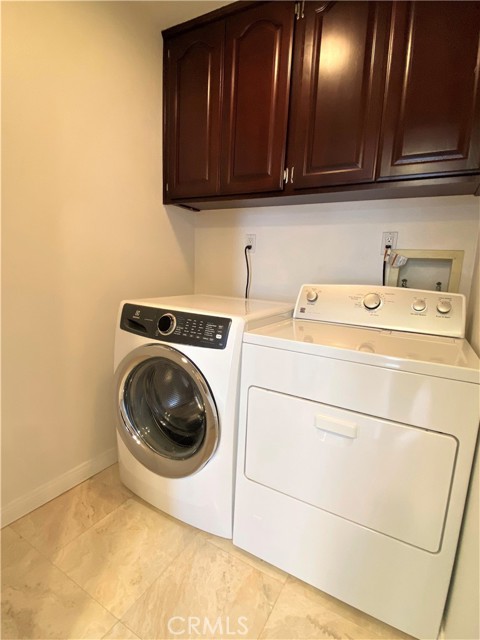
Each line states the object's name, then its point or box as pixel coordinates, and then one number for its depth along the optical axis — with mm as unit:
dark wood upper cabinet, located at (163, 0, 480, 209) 1118
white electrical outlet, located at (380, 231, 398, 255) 1536
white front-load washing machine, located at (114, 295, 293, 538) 1132
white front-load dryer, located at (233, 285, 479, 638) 846
